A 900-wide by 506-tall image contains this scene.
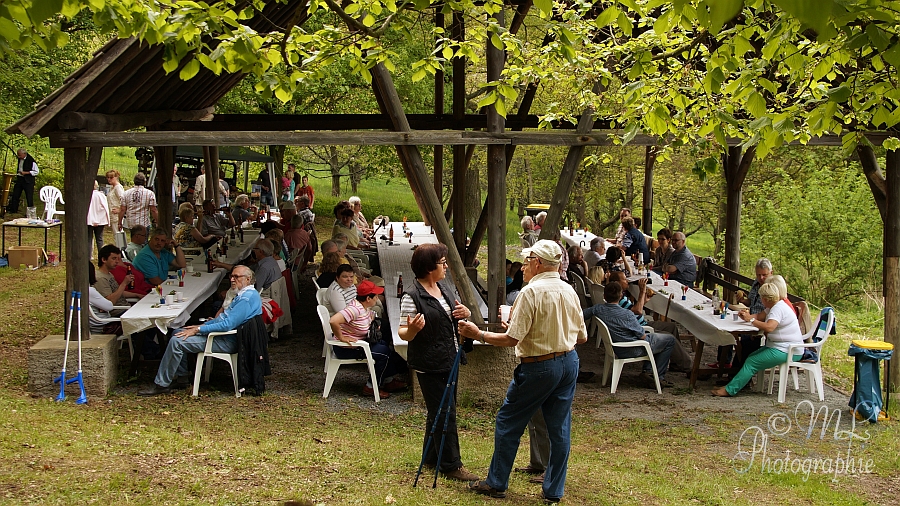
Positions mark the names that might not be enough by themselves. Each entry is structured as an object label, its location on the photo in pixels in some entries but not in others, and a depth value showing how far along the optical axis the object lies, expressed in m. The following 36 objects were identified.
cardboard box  13.83
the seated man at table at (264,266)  9.75
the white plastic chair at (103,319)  8.36
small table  13.53
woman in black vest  5.09
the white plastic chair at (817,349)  8.27
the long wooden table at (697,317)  8.48
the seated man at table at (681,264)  11.78
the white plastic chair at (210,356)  7.91
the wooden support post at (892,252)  8.94
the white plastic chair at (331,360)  7.97
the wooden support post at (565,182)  8.10
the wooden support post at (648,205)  16.05
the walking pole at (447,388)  5.06
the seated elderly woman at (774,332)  8.17
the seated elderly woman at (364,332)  7.93
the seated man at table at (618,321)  8.54
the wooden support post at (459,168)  12.84
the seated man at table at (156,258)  9.86
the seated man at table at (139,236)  10.59
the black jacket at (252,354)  7.93
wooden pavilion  7.47
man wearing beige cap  4.76
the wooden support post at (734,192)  12.55
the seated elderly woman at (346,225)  12.34
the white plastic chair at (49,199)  15.33
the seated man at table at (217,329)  7.86
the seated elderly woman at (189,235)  12.43
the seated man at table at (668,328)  9.38
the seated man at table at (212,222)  13.58
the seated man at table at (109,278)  8.96
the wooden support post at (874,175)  9.12
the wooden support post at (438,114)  14.88
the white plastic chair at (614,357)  8.51
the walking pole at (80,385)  7.57
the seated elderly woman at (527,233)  13.82
